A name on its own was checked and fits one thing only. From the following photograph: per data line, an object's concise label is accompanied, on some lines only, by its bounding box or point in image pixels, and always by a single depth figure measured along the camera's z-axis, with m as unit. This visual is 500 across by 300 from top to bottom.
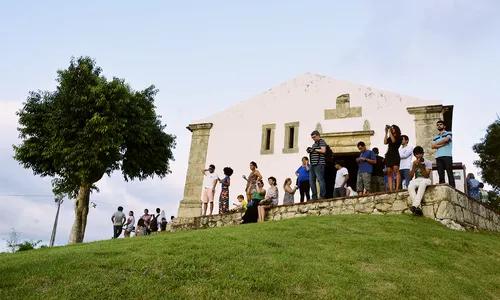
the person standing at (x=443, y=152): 10.62
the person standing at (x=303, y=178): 13.01
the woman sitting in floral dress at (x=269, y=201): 11.91
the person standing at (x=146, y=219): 16.42
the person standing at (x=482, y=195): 14.44
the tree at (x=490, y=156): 26.58
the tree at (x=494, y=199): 24.85
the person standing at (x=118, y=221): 16.33
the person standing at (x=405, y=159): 11.33
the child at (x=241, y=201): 14.90
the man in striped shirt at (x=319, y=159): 11.66
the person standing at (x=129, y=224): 16.69
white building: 16.56
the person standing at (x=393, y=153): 11.21
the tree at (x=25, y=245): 18.69
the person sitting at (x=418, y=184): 10.34
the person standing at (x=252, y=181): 13.11
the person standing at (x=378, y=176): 13.17
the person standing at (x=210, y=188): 14.09
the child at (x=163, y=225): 17.37
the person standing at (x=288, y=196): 13.53
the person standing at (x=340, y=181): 12.41
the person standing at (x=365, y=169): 11.69
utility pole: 25.74
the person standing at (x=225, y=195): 13.70
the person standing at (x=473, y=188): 13.97
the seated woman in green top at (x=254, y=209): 12.00
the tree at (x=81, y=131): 18.30
